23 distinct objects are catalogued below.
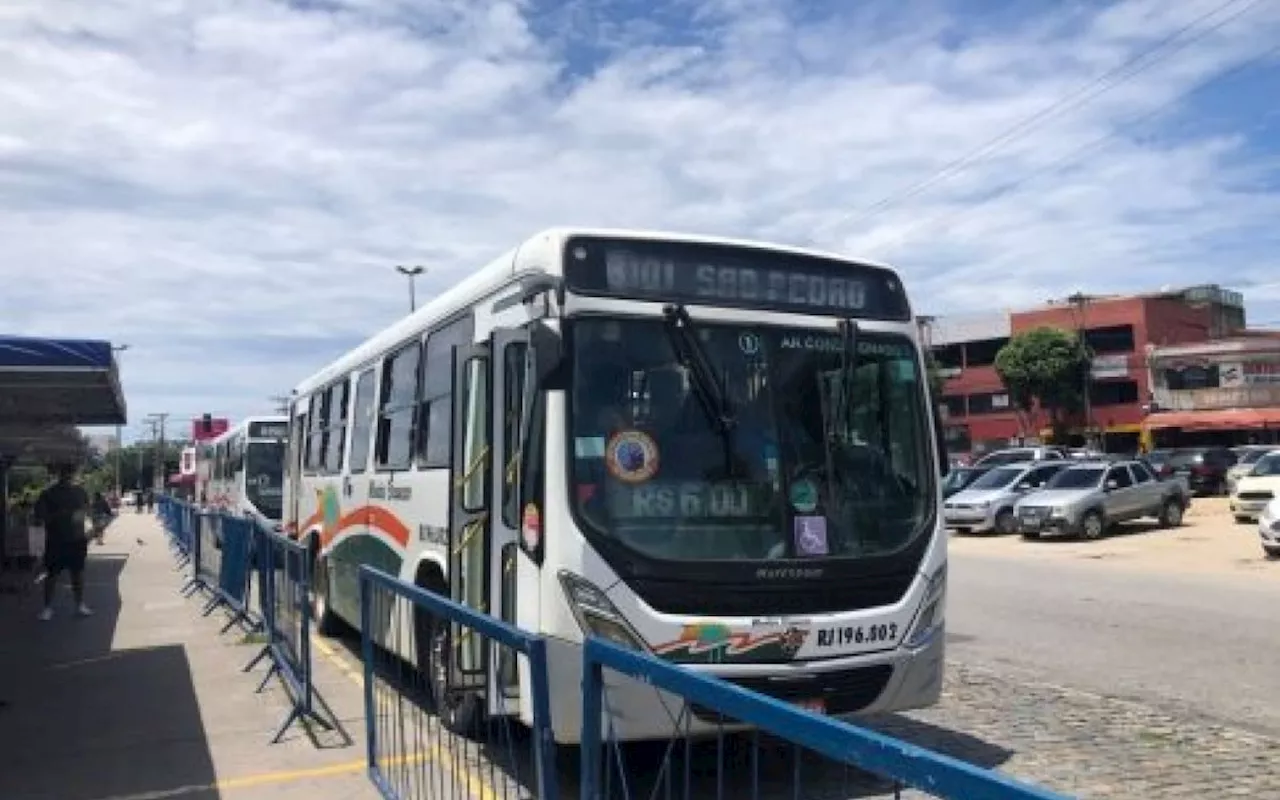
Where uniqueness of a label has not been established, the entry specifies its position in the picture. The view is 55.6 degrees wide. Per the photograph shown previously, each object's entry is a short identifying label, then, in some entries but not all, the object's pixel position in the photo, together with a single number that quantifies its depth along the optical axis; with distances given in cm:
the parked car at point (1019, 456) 4313
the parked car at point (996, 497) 3069
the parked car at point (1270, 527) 2038
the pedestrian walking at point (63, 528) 1489
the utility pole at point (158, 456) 10646
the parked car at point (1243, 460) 3644
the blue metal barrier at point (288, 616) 863
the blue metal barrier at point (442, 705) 476
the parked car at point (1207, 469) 4431
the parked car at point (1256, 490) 2867
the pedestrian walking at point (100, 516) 3616
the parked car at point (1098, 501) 2730
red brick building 7212
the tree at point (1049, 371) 7062
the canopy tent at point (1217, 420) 6506
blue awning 1004
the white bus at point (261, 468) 2680
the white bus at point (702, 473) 621
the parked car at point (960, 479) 3519
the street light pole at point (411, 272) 4666
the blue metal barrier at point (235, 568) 1321
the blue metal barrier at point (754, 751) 249
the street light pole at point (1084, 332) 7069
